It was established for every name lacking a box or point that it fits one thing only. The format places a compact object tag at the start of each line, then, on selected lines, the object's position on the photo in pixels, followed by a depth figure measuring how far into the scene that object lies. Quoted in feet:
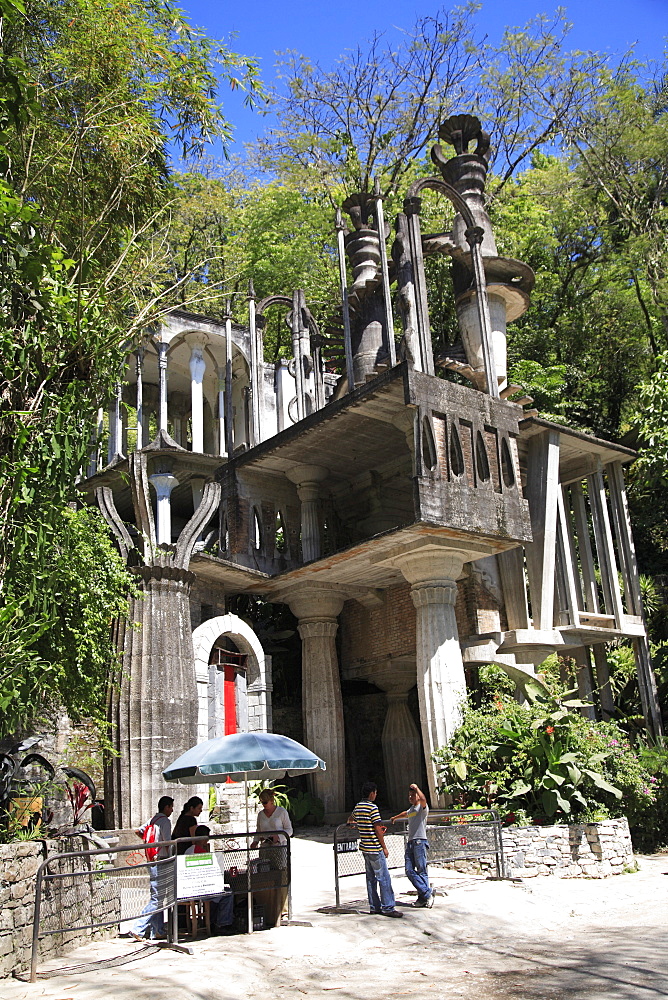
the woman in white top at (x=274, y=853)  31.78
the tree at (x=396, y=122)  101.30
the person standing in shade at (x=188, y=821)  33.06
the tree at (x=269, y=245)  100.83
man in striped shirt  32.68
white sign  28.94
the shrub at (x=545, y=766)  46.26
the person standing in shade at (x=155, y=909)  29.48
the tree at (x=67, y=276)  28.71
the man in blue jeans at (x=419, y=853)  34.53
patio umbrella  32.83
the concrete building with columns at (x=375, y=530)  51.62
